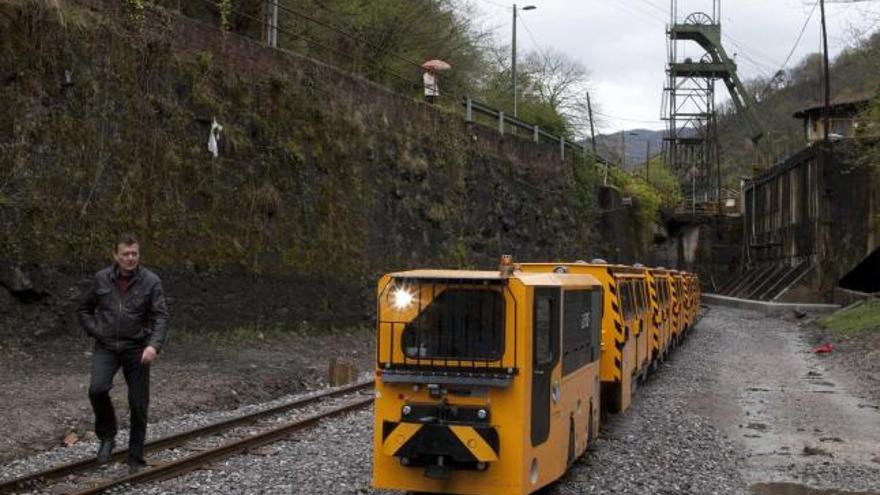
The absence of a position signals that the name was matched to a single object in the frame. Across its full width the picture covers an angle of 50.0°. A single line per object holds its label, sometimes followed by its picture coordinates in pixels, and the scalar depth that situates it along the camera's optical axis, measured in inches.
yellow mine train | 285.6
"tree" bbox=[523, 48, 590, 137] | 2534.4
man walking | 322.3
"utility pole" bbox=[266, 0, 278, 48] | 848.7
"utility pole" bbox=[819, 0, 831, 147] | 1652.1
